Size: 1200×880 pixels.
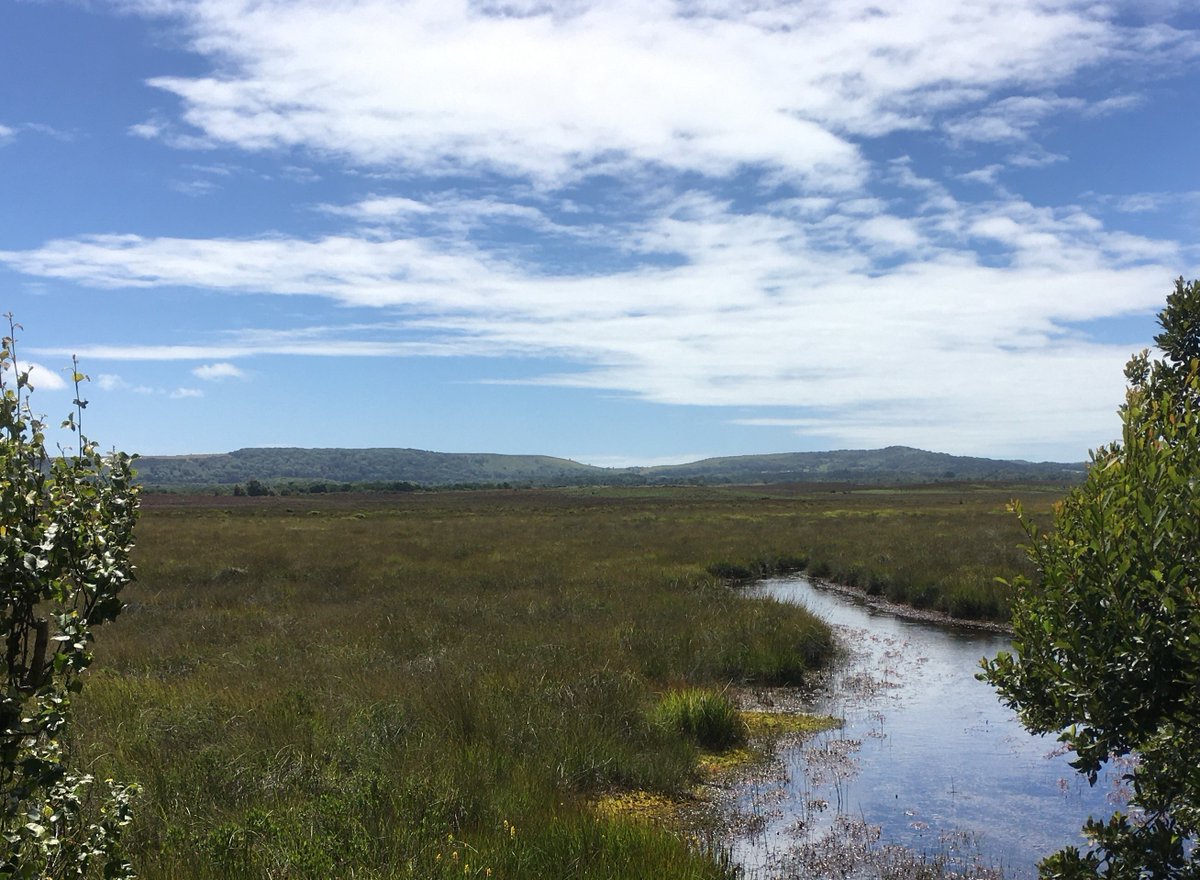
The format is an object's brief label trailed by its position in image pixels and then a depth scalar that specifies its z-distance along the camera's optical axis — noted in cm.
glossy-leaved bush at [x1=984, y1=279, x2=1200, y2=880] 413
